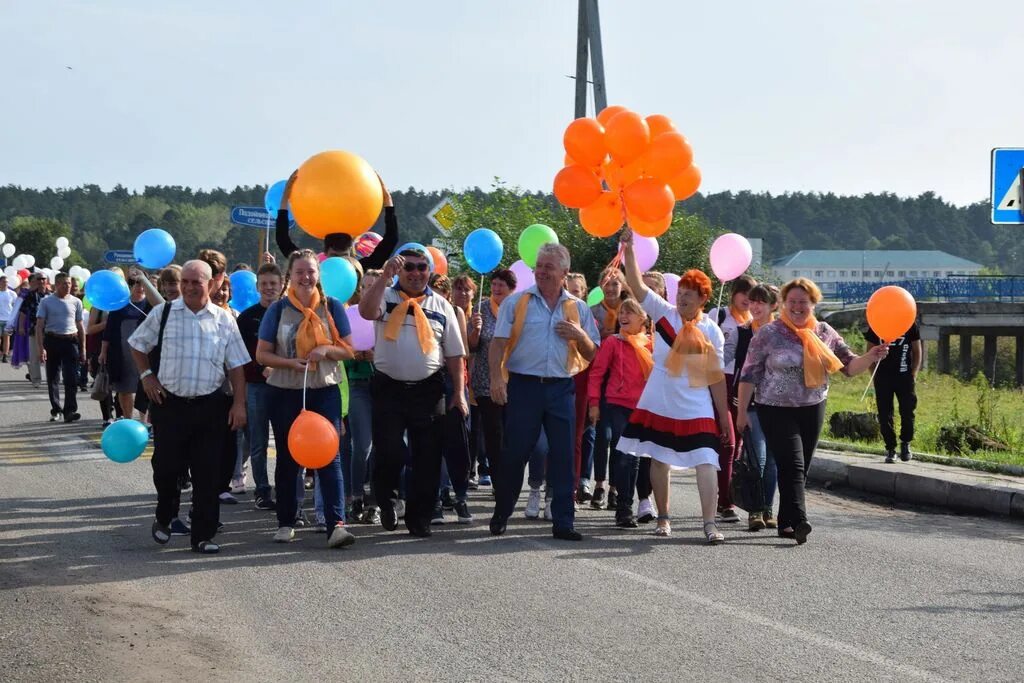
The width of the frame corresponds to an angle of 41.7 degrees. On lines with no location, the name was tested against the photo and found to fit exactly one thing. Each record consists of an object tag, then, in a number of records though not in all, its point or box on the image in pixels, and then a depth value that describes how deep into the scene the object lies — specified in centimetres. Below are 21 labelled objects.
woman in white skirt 944
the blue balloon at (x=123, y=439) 917
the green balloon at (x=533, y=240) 1302
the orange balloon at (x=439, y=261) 1335
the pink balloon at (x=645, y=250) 1290
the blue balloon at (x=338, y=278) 932
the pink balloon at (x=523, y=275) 1329
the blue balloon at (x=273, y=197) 1257
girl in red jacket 1047
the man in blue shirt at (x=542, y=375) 941
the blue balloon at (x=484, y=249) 1366
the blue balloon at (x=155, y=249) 1268
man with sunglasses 916
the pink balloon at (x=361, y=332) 946
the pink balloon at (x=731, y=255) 1211
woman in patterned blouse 944
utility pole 2177
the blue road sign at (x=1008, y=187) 1260
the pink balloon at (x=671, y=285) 1254
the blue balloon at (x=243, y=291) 1211
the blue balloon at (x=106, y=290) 1298
